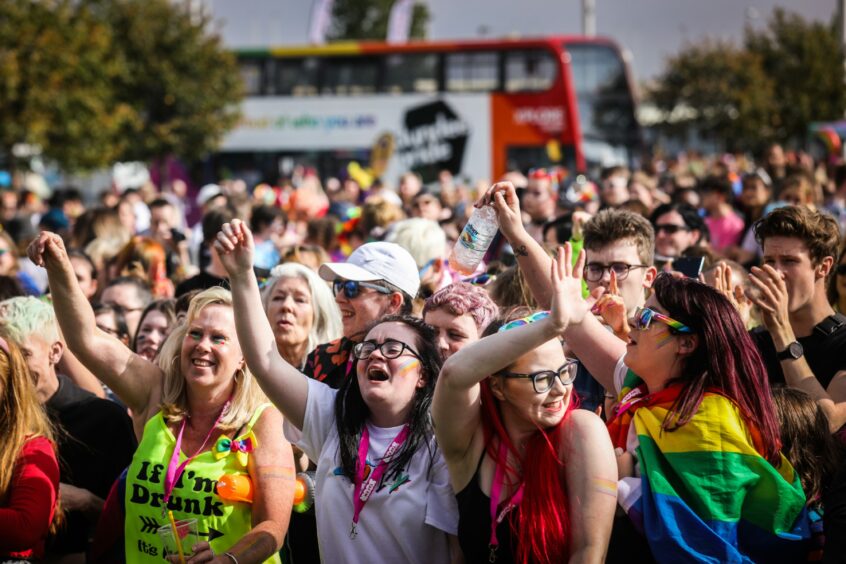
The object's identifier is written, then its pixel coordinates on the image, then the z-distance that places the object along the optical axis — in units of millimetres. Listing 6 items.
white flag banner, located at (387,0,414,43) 37781
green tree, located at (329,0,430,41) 59094
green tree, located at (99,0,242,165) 29000
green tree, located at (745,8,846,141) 35125
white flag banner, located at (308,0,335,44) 36375
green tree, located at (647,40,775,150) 36438
